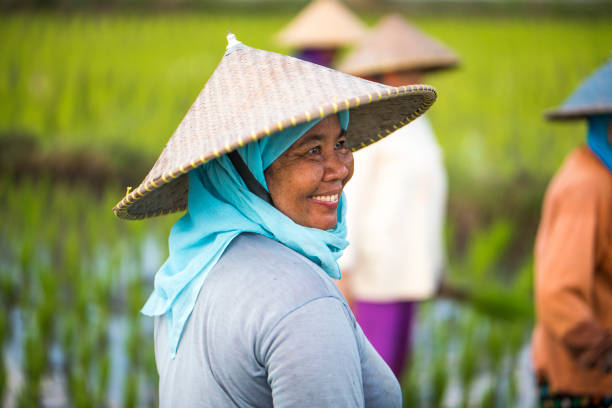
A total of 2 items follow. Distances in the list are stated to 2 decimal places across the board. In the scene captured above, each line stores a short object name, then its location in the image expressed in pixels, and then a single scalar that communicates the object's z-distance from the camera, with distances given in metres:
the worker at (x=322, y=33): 4.16
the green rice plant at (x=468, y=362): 2.82
